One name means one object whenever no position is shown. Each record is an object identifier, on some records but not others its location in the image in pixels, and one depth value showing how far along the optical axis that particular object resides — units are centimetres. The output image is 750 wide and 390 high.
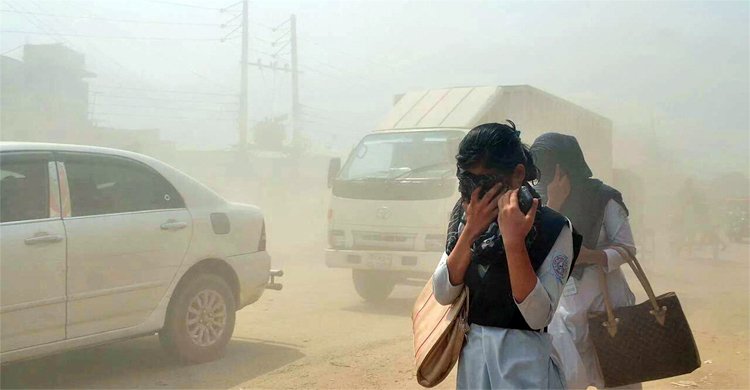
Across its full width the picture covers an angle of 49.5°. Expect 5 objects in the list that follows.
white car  536
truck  974
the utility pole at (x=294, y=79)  3527
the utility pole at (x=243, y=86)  3172
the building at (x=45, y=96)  1842
